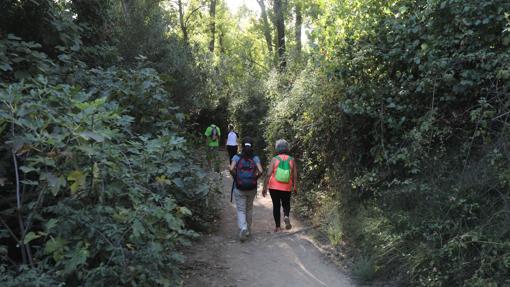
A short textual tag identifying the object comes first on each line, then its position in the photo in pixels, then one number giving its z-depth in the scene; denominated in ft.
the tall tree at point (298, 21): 75.05
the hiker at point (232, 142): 50.67
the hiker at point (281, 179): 25.57
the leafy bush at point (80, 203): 9.87
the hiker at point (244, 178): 24.71
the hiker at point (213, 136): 49.62
